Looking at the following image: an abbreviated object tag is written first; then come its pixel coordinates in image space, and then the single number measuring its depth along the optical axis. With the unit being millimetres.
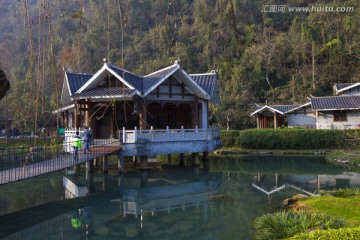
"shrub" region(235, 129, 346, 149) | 29906
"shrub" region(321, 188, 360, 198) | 12386
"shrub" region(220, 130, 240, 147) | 33438
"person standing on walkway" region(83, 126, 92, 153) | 16953
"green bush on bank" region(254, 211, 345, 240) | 8461
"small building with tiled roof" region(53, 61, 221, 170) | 19062
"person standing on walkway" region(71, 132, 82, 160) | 15477
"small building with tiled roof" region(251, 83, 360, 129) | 32875
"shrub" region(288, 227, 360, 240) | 6058
